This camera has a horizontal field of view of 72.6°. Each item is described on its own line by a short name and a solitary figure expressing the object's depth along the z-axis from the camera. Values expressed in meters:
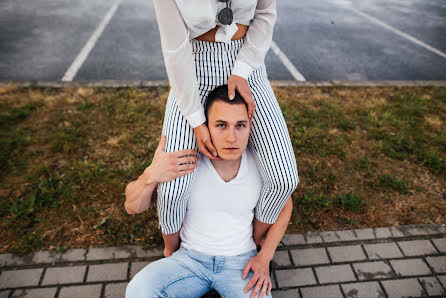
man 1.89
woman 1.82
